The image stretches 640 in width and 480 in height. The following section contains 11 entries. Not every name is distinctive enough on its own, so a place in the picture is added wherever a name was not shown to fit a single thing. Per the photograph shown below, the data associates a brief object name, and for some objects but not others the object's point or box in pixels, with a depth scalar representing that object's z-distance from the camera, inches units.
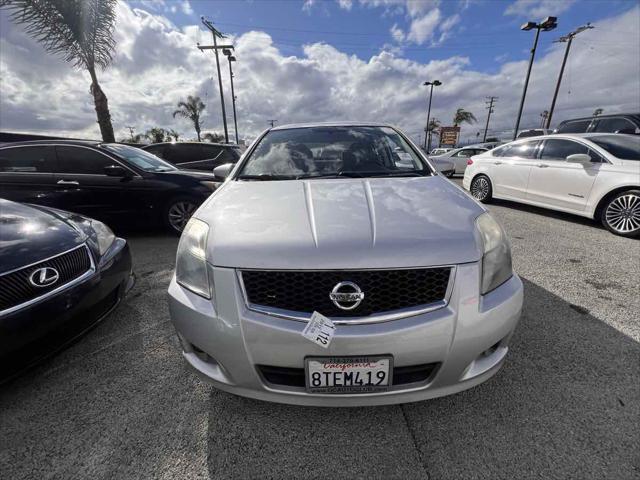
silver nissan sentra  47.6
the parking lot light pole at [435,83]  1131.8
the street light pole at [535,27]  555.1
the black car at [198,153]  267.7
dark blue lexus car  60.2
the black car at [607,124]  254.5
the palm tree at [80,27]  328.2
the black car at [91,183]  165.6
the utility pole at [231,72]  769.7
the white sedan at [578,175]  167.0
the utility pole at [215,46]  726.3
